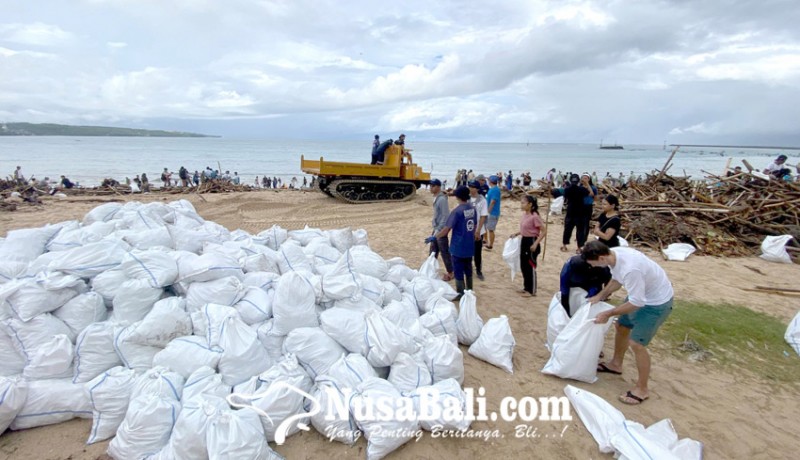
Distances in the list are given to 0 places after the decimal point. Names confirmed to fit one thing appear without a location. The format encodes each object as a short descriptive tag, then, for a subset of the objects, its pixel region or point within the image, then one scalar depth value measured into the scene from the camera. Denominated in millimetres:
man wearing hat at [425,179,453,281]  5246
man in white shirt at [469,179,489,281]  5120
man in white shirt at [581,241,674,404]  2689
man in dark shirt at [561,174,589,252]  6527
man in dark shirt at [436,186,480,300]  4438
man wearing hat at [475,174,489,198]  7746
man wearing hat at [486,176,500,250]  6648
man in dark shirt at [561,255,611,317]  3420
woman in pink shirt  4695
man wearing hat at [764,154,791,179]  9591
